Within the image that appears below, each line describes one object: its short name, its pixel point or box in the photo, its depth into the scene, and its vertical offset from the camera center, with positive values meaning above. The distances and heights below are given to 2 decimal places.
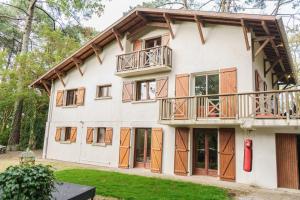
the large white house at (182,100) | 8.89 +1.47
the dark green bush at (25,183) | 3.73 -0.88
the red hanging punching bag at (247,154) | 7.94 -0.63
